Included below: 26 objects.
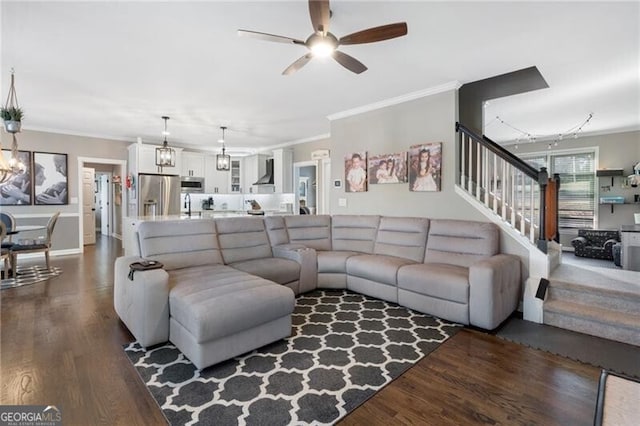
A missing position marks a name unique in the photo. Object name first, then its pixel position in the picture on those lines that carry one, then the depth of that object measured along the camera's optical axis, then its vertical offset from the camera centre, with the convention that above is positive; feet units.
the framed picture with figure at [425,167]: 13.46 +1.85
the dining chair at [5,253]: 13.29 -2.26
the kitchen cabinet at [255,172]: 28.83 +3.38
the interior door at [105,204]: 31.01 +0.23
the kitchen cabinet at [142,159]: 23.31 +3.73
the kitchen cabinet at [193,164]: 27.27 +3.89
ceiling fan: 6.64 +4.17
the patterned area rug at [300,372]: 5.87 -3.96
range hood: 27.99 +2.77
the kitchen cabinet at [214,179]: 28.50 +2.67
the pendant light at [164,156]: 17.29 +2.90
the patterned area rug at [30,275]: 14.00 -3.58
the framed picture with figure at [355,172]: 16.55 +1.97
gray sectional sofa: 7.57 -2.22
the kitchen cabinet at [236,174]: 30.35 +3.24
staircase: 9.14 -2.36
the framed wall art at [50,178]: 20.72 +1.95
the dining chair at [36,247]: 14.89 -2.10
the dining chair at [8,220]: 15.69 -0.74
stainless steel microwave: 26.91 +2.05
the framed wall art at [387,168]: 14.79 +1.98
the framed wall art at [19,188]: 19.69 +1.21
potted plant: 11.57 +3.40
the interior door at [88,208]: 27.09 -0.17
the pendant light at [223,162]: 19.99 +2.96
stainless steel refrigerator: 23.39 +0.96
